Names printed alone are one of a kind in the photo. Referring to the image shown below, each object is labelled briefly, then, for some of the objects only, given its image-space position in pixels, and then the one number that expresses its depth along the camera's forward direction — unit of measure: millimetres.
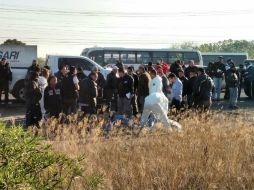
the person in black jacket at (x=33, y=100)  12219
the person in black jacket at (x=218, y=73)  21750
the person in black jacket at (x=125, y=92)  14703
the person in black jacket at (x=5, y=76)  17750
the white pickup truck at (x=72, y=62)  20844
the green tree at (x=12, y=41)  54012
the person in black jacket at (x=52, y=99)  12461
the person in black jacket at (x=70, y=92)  13125
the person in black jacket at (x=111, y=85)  16234
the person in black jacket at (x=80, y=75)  15800
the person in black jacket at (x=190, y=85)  14616
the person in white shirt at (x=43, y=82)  13266
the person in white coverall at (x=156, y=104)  10708
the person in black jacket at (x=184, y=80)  15336
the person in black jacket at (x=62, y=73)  13296
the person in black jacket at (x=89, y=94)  13164
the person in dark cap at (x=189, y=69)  17441
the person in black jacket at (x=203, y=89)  13586
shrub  3613
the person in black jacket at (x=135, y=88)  14978
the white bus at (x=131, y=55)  33312
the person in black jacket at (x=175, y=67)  18297
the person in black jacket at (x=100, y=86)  15719
